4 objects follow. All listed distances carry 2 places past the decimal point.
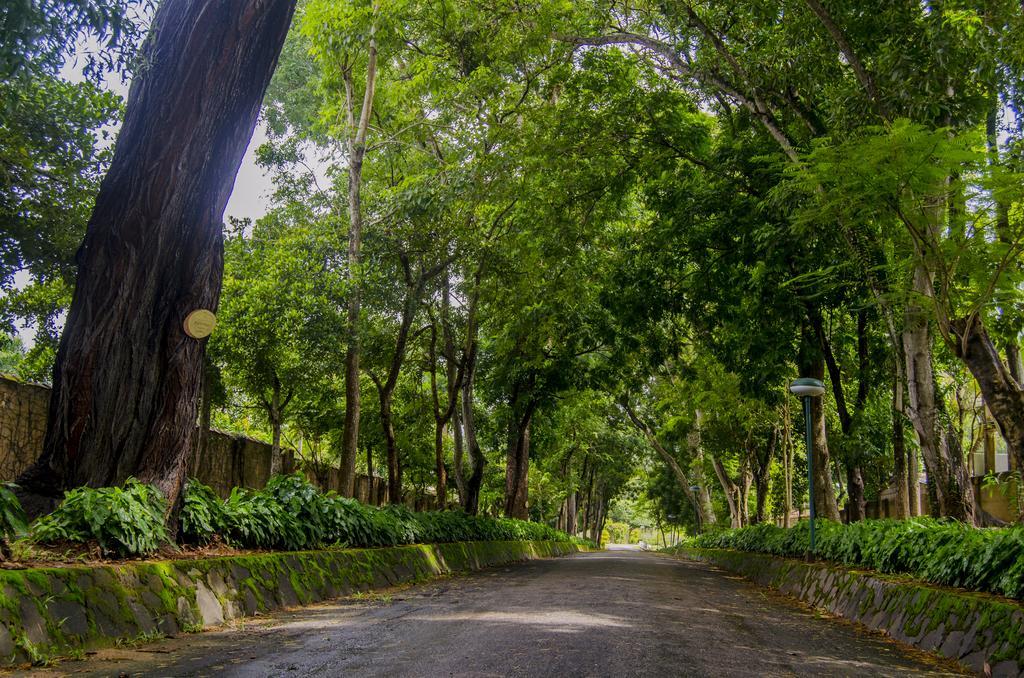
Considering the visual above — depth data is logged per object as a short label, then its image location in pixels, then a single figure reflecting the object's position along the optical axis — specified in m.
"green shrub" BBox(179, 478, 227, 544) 7.38
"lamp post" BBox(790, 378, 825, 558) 12.41
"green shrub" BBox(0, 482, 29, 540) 5.21
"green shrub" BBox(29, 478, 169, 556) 5.65
